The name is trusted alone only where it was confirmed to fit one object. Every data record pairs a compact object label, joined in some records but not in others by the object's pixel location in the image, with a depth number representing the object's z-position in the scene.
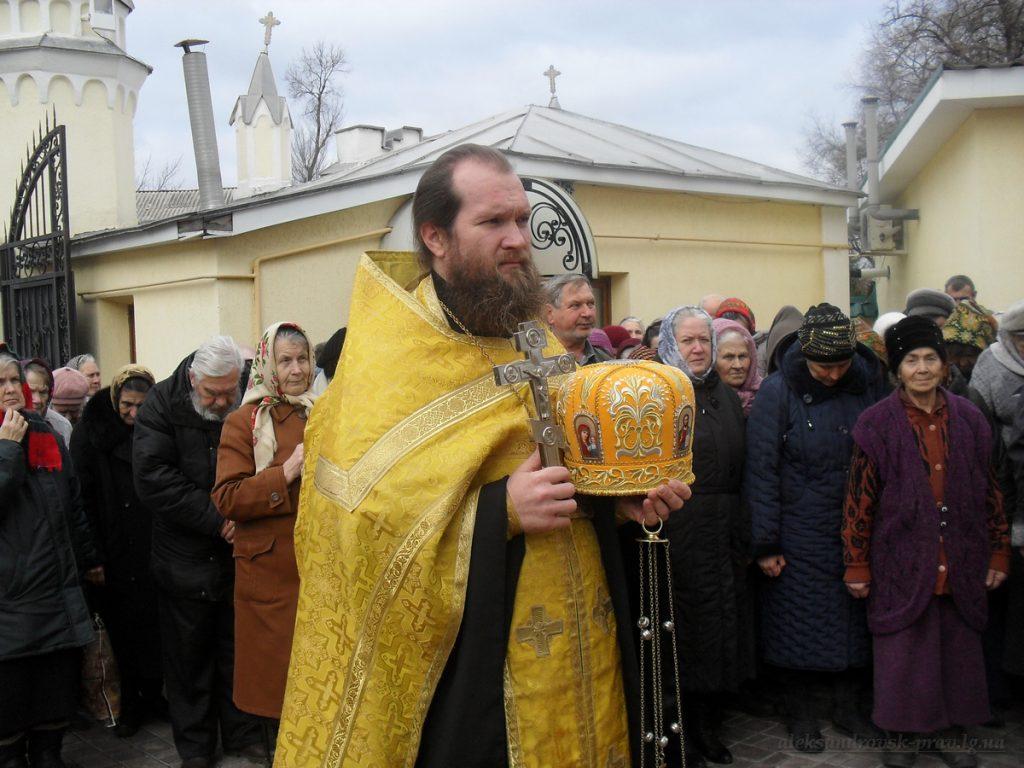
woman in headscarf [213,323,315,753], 4.12
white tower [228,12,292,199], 24.42
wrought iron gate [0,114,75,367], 9.52
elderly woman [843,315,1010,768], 4.43
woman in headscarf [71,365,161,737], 5.43
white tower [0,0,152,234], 11.47
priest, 2.28
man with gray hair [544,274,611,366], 4.87
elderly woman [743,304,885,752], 4.68
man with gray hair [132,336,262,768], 4.61
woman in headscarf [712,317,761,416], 5.26
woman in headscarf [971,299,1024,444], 4.97
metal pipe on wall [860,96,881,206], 14.06
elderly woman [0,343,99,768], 4.46
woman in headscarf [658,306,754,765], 4.56
